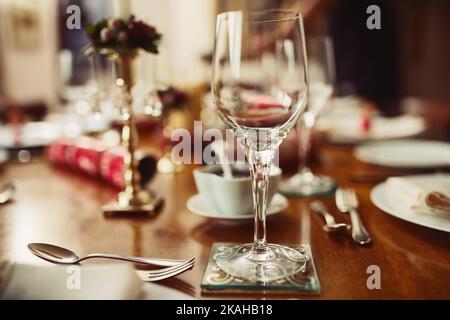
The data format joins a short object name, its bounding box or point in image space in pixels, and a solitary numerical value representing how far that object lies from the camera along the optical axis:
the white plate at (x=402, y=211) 0.57
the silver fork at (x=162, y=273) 0.47
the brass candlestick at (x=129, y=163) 0.72
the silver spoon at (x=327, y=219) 0.61
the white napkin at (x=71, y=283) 0.43
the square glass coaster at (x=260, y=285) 0.44
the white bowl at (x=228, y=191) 0.63
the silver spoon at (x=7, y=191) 0.79
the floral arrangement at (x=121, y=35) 0.71
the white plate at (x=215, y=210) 0.63
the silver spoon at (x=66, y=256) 0.50
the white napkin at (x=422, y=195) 0.59
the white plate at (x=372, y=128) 1.23
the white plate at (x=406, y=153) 0.97
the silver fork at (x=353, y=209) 0.58
